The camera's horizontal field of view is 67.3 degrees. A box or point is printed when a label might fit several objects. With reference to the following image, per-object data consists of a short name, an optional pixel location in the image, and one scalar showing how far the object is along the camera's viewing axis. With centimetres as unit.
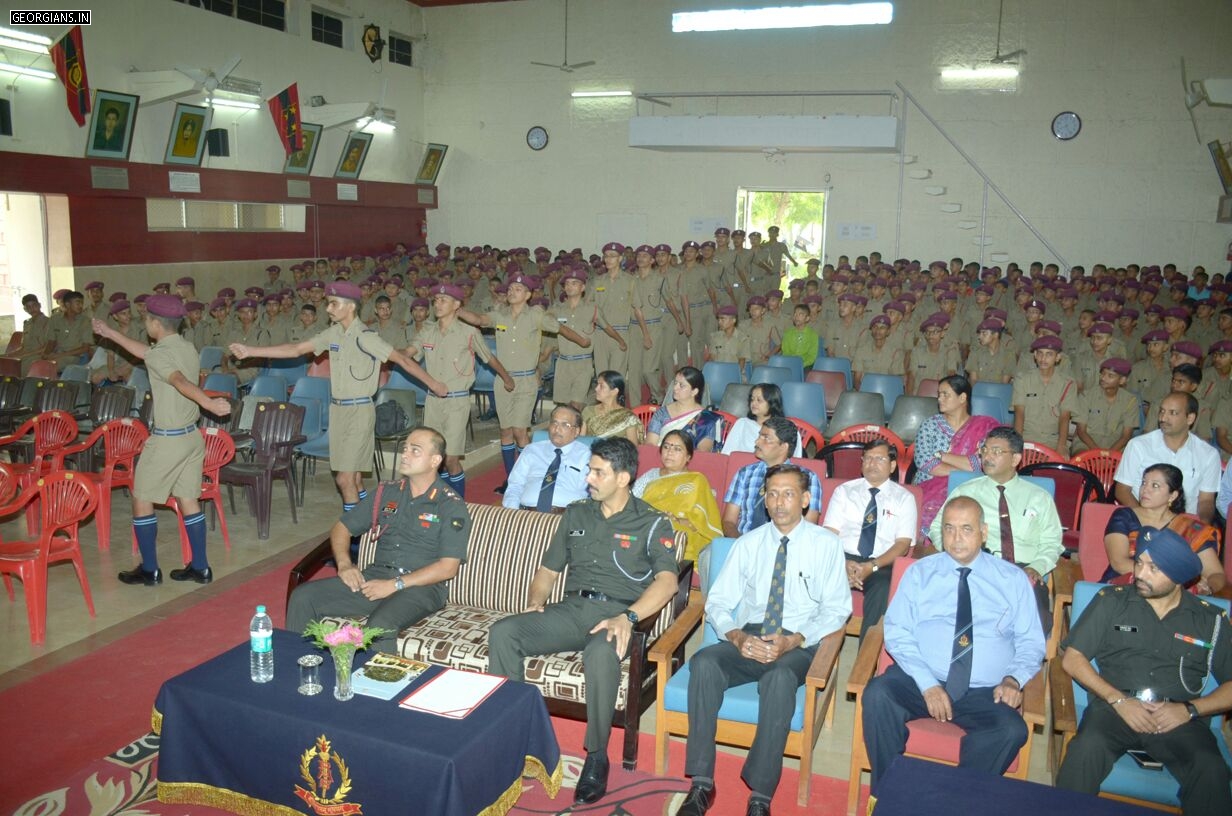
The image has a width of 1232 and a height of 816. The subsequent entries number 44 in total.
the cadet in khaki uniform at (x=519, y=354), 751
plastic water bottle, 333
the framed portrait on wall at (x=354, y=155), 1722
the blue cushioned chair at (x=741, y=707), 348
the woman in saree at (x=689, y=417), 580
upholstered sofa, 375
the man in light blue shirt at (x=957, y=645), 336
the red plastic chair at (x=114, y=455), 620
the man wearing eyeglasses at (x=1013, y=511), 429
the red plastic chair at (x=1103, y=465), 592
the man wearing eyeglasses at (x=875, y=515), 452
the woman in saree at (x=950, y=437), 520
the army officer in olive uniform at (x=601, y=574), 379
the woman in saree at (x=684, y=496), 460
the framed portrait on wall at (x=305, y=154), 1600
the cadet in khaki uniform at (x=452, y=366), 682
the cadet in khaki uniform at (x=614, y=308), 959
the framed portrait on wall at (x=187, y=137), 1355
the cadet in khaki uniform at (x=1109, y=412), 662
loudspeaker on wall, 1440
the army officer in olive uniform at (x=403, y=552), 421
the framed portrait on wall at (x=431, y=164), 1942
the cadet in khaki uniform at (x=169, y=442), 539
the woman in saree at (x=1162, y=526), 403
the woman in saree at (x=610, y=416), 557
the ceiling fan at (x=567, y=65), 1775
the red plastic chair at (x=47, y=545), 473
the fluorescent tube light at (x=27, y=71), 1137
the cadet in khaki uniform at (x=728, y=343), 913
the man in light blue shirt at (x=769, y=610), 349
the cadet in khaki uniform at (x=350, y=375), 603
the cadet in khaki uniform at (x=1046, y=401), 677
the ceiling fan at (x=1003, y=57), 1505
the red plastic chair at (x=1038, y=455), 567
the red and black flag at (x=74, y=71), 1173
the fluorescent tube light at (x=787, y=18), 1499
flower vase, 315
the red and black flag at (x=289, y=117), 1499
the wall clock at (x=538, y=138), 1889
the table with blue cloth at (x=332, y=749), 291
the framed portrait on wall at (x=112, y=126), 1249
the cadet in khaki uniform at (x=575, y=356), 841
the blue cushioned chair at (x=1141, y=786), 307
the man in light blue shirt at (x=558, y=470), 520
